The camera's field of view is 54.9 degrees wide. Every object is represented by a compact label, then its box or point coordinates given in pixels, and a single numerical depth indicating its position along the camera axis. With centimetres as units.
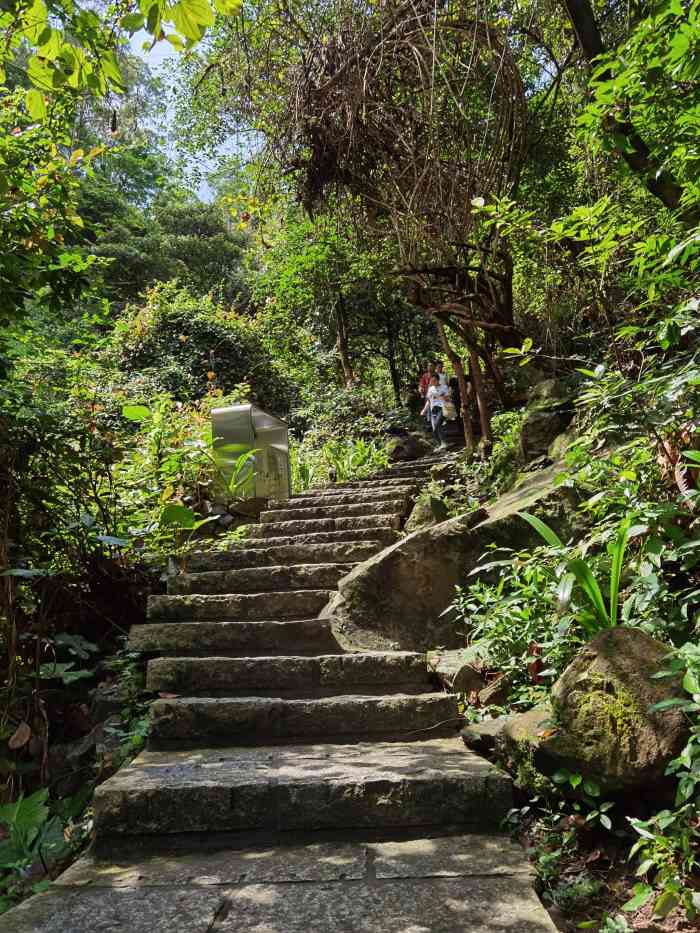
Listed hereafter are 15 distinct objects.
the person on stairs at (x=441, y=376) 1075
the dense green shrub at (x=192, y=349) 1255
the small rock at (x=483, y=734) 268
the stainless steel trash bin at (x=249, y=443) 588
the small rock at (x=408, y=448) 1154
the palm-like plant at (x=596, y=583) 239
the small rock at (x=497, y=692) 300
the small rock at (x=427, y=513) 505
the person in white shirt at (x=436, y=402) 1047
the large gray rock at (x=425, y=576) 386
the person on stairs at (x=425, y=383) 1128
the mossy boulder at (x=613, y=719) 195
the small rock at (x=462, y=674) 321
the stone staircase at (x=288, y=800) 180
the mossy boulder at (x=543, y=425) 566
